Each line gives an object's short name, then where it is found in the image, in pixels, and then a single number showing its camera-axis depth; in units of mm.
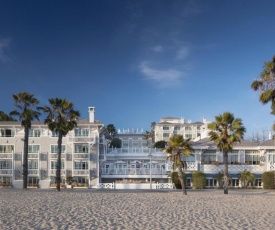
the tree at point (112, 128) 70674
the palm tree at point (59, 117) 29033
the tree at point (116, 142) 63302
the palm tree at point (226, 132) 25294
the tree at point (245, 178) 34294
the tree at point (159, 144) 54347
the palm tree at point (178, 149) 24546
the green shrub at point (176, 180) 33770
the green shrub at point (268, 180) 33502
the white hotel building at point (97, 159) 35688
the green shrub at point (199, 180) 33521
